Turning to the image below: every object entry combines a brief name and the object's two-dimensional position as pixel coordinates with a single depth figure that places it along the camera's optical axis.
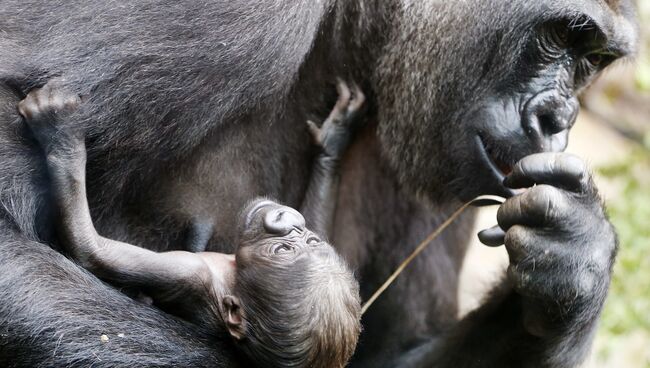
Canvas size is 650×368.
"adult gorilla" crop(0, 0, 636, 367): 6.67
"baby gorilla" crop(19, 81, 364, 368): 6.54
